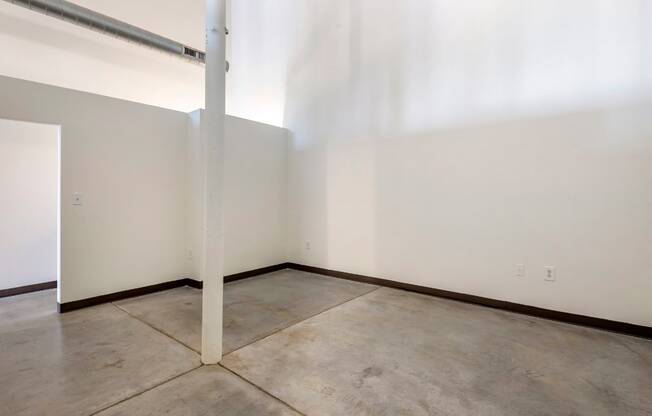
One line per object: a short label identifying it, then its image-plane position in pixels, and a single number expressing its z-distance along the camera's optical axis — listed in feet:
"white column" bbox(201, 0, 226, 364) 7.16
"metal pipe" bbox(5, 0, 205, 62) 11.57
